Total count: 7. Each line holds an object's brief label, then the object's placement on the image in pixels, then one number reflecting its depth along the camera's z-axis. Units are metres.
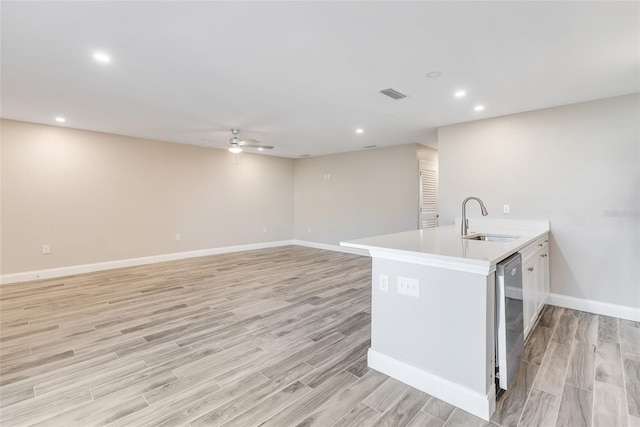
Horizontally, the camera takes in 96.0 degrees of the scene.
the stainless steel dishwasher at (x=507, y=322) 1.84
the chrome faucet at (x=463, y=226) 2.68
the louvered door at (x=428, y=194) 6.07
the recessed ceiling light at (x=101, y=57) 2.41
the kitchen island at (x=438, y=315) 1.73
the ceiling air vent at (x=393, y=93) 3.17
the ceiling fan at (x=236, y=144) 4.97
